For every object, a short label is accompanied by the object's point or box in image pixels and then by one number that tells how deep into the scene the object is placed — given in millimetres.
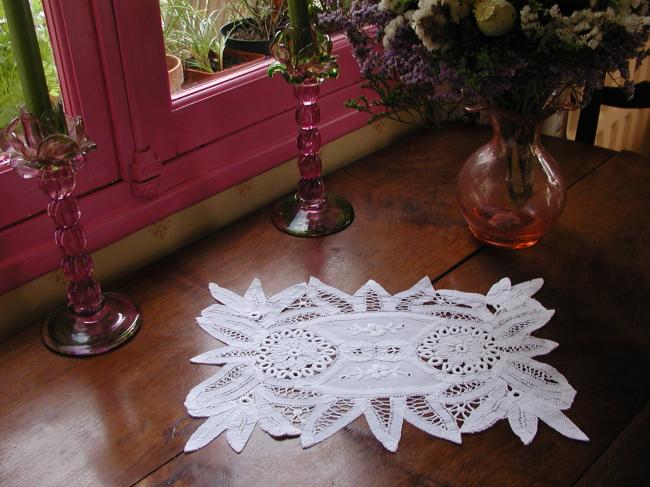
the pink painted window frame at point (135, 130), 1058
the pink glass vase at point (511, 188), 1155
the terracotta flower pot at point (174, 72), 1199
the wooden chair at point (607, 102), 1632
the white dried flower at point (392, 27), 1034
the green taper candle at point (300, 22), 1156
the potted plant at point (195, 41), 1202
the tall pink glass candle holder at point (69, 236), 921
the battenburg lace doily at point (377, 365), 904
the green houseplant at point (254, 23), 1321
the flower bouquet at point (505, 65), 934
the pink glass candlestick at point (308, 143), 1180
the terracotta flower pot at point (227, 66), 1245
